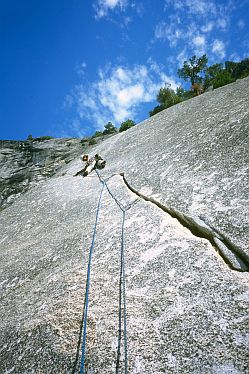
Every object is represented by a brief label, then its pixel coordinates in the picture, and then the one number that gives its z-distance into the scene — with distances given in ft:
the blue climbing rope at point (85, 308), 10.08
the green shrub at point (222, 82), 68.39
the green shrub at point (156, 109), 85.20
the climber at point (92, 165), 34.31
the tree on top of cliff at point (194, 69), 127.24
